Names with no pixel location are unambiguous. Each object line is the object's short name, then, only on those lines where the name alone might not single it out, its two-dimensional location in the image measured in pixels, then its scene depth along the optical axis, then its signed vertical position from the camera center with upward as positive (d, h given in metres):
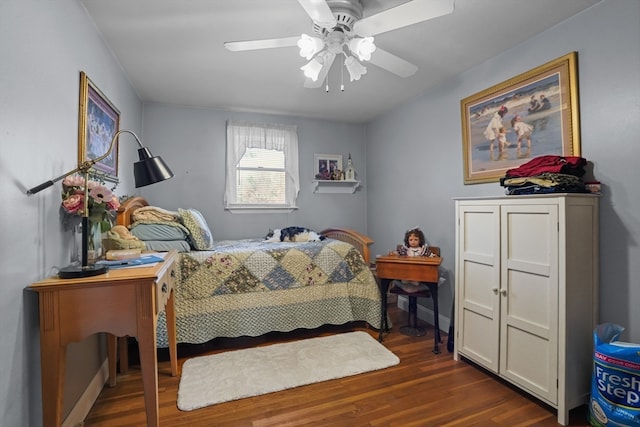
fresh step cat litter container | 1.47 -0.89
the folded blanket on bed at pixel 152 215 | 2.45 -0.02
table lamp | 1.33 +0.16
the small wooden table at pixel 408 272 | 2.52 -0.54
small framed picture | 4.18 +0.65
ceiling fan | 1.43 +0.96
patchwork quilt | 2.42 -0.68
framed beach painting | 1.98 +0.67
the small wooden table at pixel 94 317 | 1.25 -0.46
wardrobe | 1.70 -0.52
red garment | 1.83 +0.27
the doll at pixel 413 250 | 2.73 -0.37
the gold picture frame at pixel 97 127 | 1.74 +0.57
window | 3.79 +0.58
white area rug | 1.95 -1.16
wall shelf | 4.16 +0.34
